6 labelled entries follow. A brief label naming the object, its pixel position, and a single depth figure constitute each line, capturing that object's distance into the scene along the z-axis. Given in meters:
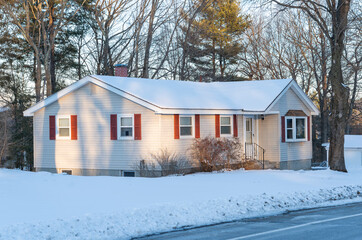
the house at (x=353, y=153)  36.97
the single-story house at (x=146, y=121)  23.83
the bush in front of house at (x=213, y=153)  23.16
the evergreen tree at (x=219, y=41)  46.28
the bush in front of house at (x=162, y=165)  23.12
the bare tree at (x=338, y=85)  22.91
